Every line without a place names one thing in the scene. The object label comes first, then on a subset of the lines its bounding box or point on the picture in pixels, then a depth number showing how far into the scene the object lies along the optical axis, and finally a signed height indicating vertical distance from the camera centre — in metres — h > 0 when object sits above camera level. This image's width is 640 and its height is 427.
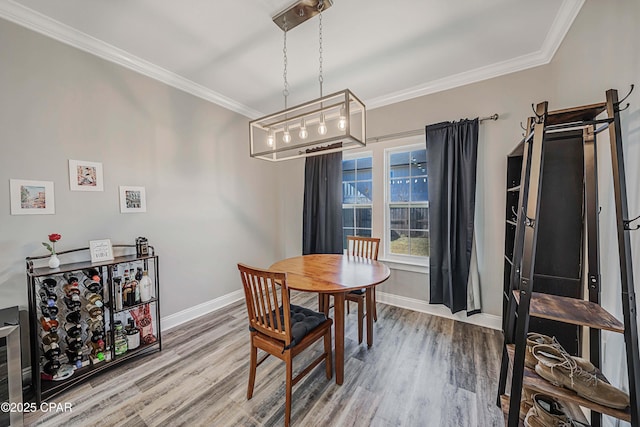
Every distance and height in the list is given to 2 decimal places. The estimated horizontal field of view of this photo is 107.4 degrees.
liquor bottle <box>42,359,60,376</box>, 1.81 -1.19
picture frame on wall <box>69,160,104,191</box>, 2.10 +0.34
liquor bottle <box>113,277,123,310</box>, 2.14 -0.73
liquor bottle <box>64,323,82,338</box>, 1.91 -0.96
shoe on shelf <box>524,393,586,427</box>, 1.10 -1.02
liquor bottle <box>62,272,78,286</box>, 1.96 -0.55
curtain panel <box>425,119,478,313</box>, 2.67 +0.01
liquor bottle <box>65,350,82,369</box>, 1.93 -1.20
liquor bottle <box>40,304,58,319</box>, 1.81 -0.76
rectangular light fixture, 1.73 +0.80
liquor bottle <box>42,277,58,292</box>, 1.87 -0.56
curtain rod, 3.03 +0.97
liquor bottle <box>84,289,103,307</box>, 2.01 -0.74
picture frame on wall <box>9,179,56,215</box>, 1.83 +0.13
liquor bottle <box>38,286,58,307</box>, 1.82 -0.65
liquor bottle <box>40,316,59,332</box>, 1.78 -0.84
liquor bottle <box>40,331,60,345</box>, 1.81 -0.96
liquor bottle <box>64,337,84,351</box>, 1.92 -1.07
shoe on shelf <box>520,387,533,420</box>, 1.31 -1.13
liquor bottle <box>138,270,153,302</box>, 2.28 -0.74
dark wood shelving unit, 1.04 -0.31
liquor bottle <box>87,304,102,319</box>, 1.99 -0.83
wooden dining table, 1.78 -0.58
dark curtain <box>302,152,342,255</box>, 3.61 +0.05
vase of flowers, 1.82 -0.32
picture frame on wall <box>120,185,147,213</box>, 2.40 +0.13
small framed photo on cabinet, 2.08 -0.34
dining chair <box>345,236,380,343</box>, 2.44 -0.54
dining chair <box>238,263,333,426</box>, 1.51 -0.87
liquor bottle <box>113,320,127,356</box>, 2.12 -1.18
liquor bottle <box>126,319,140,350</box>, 2.21 -1.19
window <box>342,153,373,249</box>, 3.57 +0.19
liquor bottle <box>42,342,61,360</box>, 1.81 -1.07
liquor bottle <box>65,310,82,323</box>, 1.93 -0.86
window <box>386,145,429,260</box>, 3.14 +0.06
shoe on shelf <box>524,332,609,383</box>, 1.12 -0.78
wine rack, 1.79 -0.89
